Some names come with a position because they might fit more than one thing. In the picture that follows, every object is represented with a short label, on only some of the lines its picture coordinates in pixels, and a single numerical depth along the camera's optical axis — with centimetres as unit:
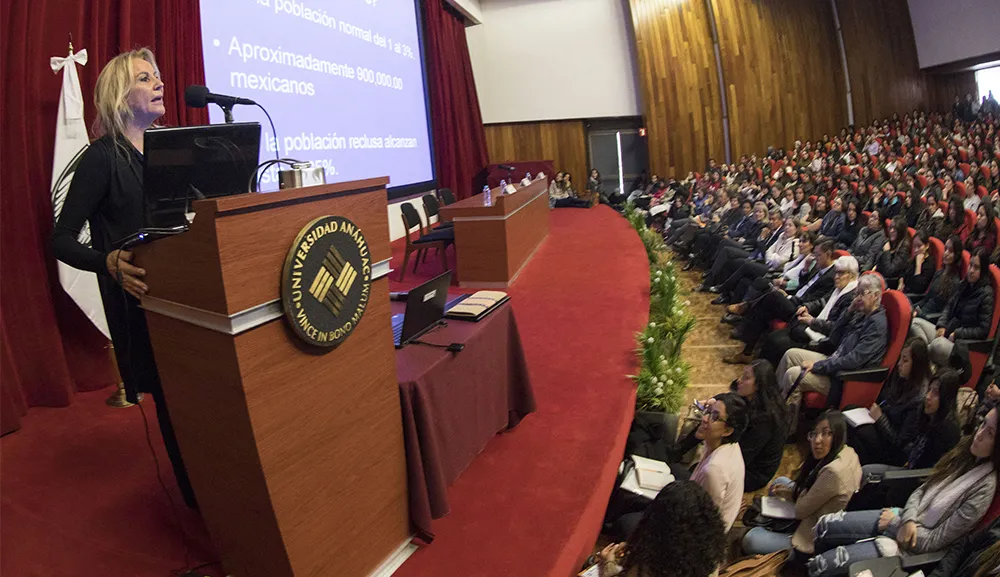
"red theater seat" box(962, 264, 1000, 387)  310
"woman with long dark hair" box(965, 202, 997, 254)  408
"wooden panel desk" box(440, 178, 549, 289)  525
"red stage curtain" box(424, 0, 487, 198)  961
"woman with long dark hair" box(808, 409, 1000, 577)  191
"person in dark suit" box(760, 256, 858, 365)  388
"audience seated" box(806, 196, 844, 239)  615
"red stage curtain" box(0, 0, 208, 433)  294
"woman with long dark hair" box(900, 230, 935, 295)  425
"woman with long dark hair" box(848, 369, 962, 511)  234
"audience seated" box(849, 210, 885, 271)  502
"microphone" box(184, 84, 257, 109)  162
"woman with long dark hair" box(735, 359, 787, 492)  267
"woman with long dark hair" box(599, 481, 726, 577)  150
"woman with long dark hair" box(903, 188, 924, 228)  557
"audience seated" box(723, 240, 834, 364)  438
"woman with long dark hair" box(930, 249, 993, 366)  325
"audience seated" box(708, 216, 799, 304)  546
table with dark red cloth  179
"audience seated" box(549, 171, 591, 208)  1149
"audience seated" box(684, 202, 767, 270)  674
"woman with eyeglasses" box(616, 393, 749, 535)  208
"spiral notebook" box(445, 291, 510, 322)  231
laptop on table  208
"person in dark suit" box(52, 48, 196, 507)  162
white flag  307
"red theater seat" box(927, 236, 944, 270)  416
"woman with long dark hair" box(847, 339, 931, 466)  264
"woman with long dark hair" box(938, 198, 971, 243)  471
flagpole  301
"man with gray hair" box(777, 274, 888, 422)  316
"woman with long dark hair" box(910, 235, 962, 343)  372
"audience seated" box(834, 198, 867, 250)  577
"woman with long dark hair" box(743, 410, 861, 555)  227
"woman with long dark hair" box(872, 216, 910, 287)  456
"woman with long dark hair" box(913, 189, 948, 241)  499
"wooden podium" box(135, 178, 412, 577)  126
